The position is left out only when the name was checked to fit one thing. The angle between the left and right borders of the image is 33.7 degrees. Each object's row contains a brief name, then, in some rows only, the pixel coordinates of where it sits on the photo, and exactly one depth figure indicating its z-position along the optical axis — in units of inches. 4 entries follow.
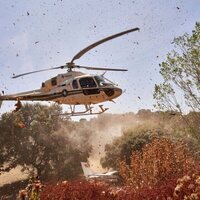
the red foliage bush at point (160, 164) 679.7
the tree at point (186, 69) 807.7
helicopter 748.0
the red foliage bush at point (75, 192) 459.2
